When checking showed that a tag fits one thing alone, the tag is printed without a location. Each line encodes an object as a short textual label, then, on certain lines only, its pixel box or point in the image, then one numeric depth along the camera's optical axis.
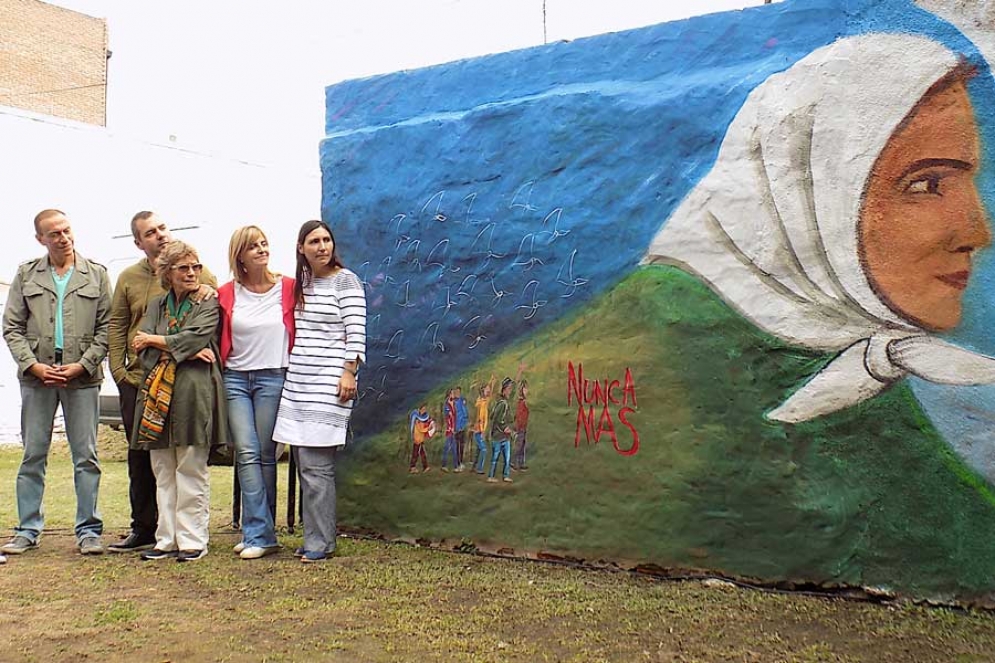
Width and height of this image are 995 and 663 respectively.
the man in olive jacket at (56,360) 6.07
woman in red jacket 5.93
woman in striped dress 5.80
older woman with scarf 5.75
